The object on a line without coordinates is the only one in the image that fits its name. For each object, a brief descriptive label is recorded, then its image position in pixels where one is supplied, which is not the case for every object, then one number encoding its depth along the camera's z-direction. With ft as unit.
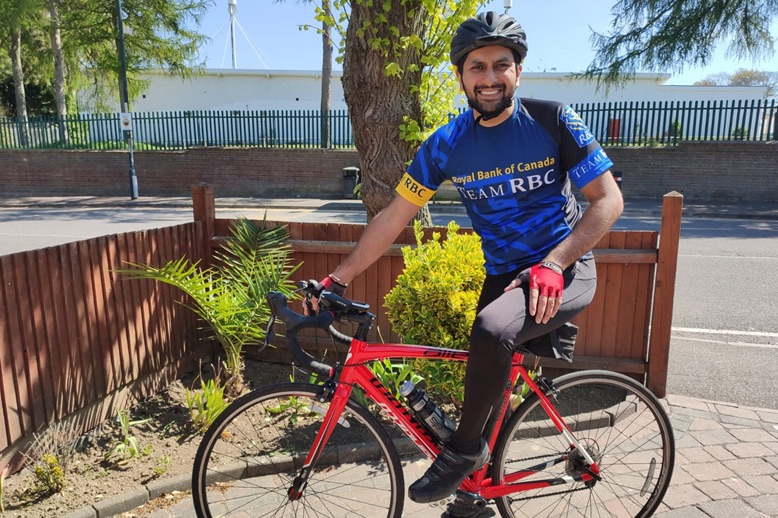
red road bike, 8.03
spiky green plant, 12.74
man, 7.20
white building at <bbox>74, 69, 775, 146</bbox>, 58.85
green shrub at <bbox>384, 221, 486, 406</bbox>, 11.45
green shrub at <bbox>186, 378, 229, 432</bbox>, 11.73
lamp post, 58.08
